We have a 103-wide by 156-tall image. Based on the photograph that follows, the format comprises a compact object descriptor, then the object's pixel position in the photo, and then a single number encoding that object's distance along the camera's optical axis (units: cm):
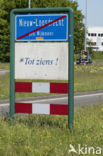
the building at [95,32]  15050
